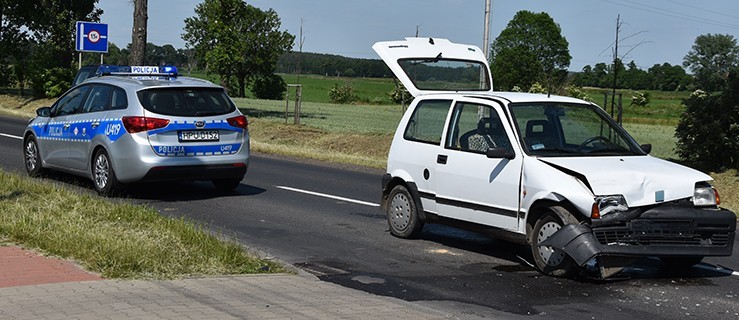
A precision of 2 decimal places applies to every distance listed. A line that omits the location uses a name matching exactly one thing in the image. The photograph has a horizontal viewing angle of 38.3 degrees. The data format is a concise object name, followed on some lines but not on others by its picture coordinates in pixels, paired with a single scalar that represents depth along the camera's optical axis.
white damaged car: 9.05
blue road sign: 30.48
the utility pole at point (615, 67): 20.14
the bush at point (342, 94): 82.94
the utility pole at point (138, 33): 29.56
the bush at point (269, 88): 96.25
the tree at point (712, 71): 22.53
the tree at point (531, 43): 98.12
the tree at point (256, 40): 90.56
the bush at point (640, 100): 65.31
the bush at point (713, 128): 21.94
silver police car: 14.00
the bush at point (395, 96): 80.00
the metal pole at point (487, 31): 24.95
